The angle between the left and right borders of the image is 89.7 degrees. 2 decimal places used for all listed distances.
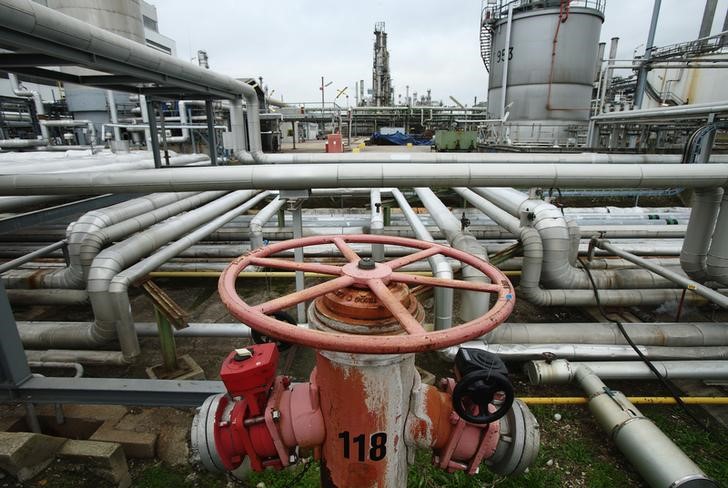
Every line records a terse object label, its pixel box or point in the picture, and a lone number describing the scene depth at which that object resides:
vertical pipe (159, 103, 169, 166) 5.66
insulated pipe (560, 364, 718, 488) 2.14
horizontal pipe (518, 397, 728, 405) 2.93
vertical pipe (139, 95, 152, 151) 13.57
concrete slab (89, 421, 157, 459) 2.66
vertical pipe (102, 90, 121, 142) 14.11
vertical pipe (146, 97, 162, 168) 4.36
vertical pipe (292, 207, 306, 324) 3.42
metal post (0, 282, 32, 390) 2.51
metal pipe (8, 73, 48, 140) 14.02
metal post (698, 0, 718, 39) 13.02
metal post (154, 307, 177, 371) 3.18
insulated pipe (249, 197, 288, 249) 4.26
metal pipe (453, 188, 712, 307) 3.54
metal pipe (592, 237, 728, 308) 3.12
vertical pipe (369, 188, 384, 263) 3.88
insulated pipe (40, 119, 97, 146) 13.74
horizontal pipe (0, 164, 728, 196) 2.81
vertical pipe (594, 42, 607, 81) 18.17
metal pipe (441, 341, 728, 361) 3.21
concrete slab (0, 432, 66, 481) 2.38
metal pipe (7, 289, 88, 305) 3.84
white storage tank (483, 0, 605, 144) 14.28
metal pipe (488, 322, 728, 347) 3.37
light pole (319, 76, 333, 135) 25.03
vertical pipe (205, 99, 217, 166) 5.65
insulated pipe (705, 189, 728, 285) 3.19
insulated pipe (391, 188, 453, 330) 2.98
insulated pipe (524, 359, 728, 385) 3.00
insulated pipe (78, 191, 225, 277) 3.44
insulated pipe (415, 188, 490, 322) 3.19
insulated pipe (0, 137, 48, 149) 10.49
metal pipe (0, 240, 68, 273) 2.90
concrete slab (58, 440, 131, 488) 2.46
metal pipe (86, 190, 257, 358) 2.97
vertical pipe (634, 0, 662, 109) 10.35
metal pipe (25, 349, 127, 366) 3.23
